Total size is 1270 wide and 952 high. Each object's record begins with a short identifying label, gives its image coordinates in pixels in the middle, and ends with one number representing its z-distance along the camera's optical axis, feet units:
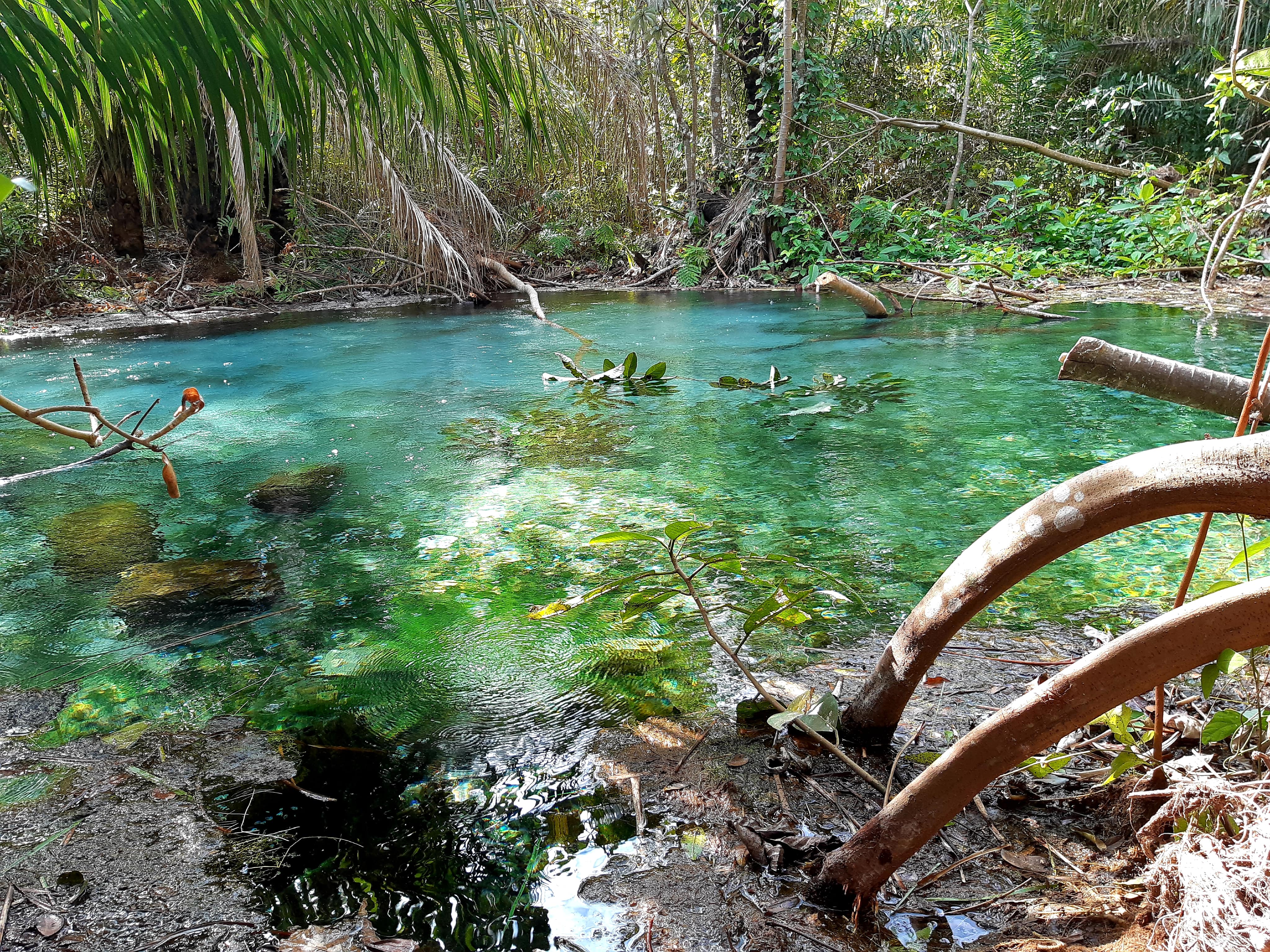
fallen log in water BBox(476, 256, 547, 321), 36.35
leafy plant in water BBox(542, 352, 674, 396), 17.56
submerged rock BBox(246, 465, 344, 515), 11.51
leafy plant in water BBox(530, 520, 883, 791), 5.40
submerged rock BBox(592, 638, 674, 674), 7.28
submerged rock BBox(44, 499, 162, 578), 9.52
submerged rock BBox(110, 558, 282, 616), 8.46
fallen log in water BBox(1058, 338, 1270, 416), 5.30
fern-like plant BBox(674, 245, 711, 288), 40.04
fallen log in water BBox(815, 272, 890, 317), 19.98
